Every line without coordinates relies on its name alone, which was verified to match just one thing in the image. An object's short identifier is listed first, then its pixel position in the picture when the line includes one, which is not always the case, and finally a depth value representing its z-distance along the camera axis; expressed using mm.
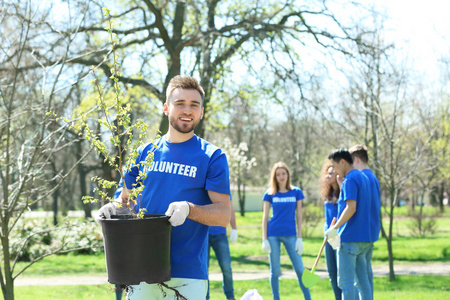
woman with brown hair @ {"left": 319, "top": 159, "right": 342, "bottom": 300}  6109
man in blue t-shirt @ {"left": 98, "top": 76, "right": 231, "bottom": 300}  2605
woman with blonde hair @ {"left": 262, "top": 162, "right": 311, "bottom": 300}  6584
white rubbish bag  3166
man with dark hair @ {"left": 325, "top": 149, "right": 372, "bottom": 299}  5078
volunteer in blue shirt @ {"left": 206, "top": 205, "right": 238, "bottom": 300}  6918
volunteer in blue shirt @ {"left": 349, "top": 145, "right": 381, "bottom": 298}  5297
